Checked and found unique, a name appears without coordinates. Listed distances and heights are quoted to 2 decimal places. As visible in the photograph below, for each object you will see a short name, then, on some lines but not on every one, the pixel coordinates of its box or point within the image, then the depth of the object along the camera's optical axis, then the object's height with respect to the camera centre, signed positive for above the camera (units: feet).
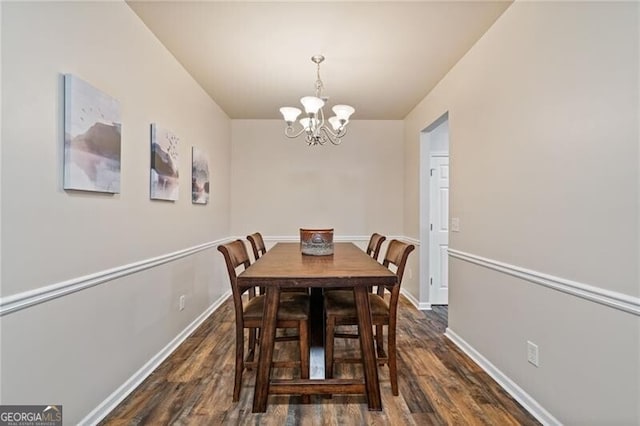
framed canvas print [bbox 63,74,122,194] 4.86 +1.23
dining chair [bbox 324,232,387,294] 8.79 -0.96
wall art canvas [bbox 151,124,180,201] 7.59 +1.21
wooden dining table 5.44 -1.81
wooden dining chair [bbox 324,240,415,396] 6.30 -2.10
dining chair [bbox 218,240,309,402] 6.09 -2.09
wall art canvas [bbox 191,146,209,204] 10.15 +1.18
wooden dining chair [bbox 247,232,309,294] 8.51 -1.07
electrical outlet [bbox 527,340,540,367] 5.83 -2.59
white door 12.87 -0.63
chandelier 7.86 +2.63
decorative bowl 7.93 -0.75
